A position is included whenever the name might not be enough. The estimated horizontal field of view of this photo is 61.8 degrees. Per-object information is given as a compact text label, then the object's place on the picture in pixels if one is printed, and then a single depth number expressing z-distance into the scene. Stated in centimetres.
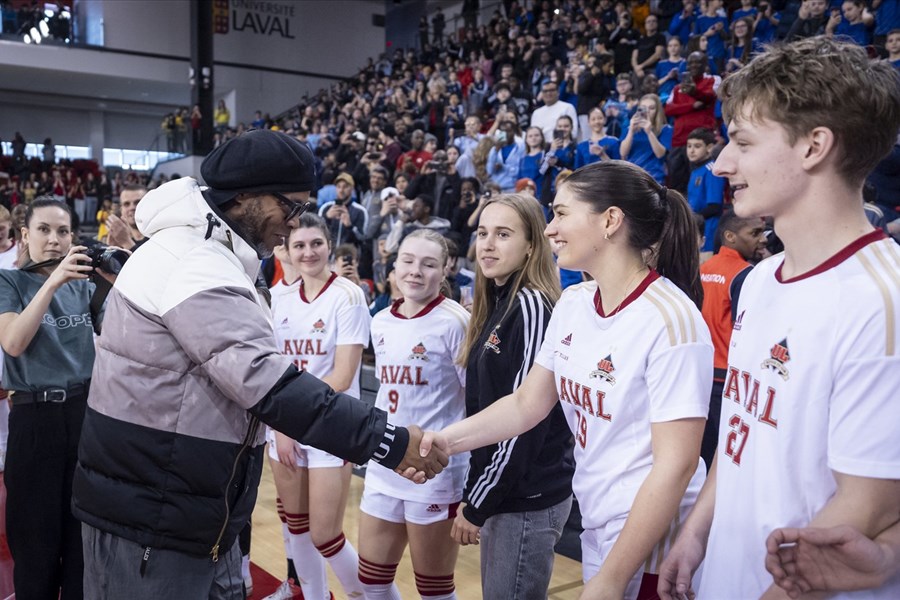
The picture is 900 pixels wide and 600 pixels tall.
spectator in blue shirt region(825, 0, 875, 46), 774
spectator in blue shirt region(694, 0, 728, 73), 908
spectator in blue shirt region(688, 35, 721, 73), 852
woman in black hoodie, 230
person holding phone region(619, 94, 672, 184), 729
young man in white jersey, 118
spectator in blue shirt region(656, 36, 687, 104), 866
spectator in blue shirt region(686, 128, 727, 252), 631
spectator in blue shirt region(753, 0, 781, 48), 889
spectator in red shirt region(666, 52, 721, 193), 741
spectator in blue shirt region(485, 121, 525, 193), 885
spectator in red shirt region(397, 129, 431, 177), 980
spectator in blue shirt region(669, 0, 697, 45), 1016
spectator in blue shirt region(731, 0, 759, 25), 928
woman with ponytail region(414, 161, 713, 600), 161
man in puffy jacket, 175
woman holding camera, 295
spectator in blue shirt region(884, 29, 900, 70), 657
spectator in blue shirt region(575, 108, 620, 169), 779
